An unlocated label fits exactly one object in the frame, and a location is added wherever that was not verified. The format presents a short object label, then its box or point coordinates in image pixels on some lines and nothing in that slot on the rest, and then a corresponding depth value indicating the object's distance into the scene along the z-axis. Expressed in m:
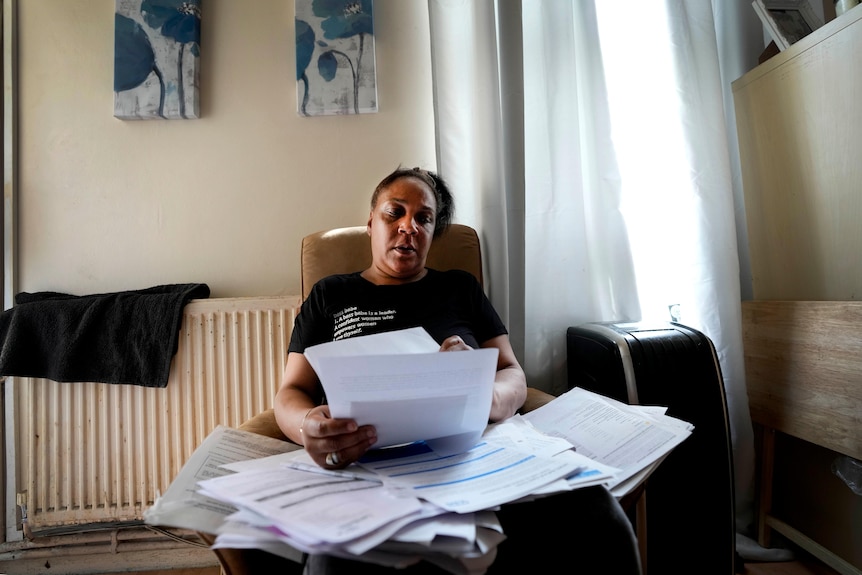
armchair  1.18
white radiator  1.25
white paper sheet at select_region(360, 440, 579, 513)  0.50
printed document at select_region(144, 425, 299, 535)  0.50
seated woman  0.54
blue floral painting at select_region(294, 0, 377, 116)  1.36
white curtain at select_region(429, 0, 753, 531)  1.29
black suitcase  0.98
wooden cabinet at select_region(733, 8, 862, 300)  1.10
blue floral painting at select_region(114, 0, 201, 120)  1.35
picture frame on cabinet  1.27
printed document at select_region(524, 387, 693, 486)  0.67
